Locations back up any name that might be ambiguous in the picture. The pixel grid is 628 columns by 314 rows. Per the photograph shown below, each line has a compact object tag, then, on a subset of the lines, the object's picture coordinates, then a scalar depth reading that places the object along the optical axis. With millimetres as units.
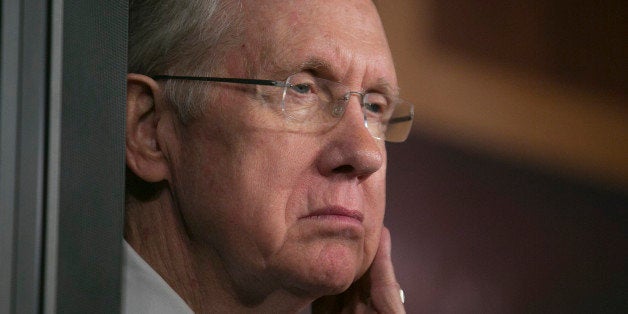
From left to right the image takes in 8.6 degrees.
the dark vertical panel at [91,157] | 2375
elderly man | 2522
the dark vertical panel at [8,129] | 2354
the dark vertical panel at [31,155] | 2358
